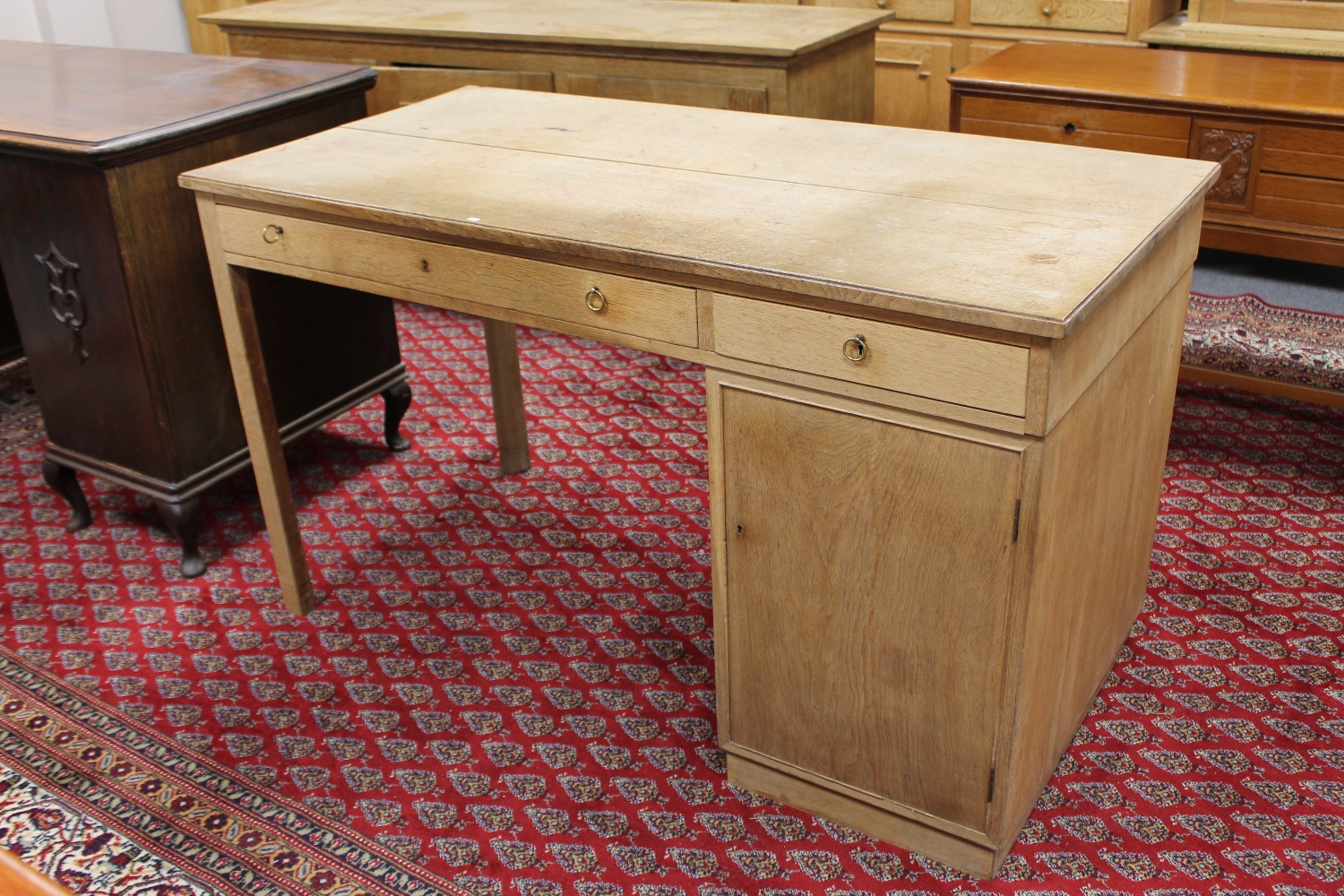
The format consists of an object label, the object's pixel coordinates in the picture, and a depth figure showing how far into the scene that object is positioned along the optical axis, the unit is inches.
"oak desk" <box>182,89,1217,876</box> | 62.1
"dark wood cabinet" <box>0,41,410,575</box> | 97.0
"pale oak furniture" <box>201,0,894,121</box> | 131.4
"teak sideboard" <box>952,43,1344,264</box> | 115.9
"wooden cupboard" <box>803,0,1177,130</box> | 184.4
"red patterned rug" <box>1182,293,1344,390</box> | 123.3
